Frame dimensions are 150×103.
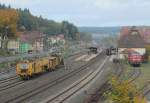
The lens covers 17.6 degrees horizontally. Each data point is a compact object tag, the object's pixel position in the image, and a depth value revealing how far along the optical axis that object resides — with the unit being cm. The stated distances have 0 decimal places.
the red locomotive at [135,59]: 8919
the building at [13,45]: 14311
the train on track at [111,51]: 13425
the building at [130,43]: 11230
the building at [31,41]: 15602
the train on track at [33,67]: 5683
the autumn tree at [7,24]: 12300
